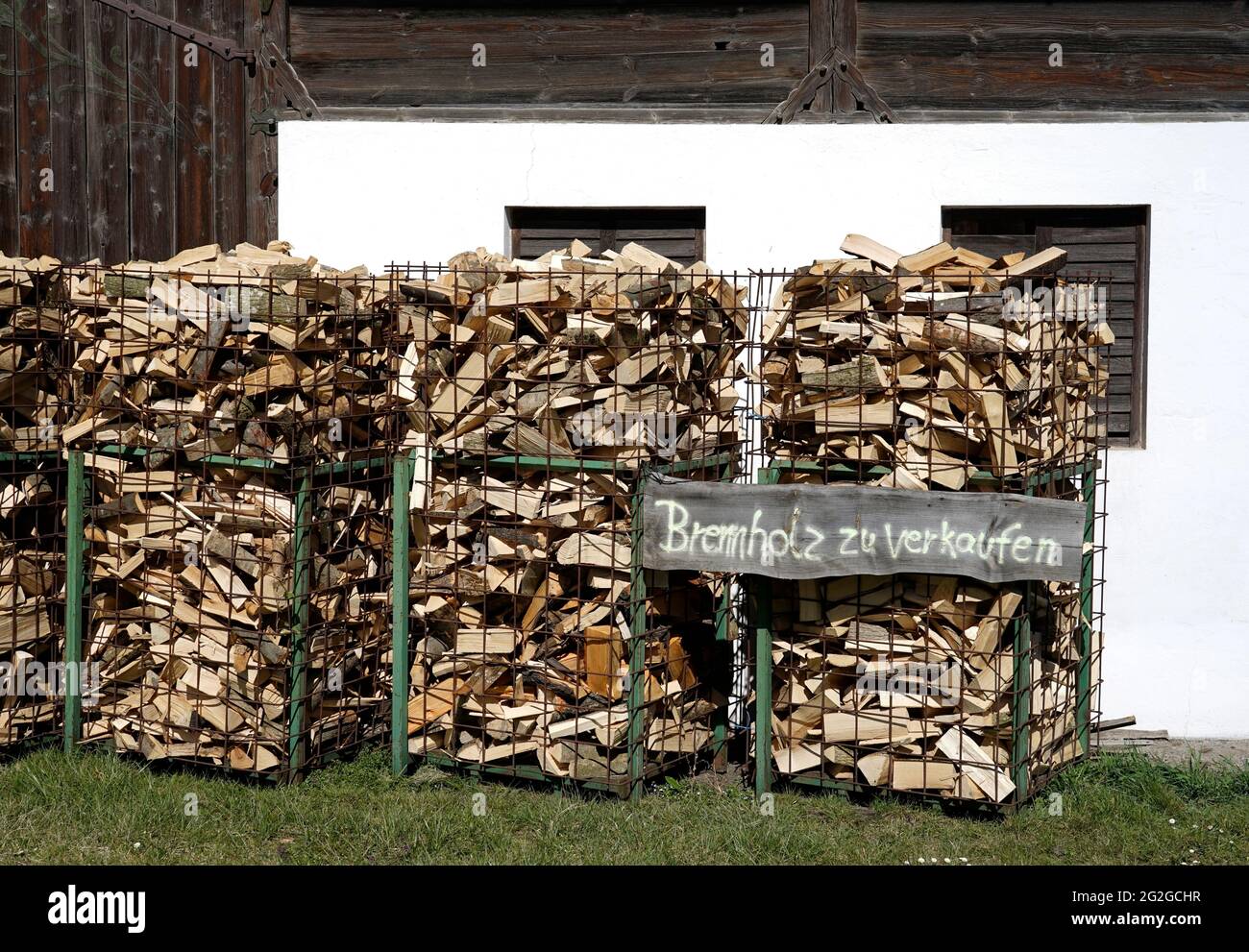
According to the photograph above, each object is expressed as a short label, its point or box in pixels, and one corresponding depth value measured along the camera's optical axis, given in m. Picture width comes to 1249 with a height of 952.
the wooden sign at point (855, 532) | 6.48
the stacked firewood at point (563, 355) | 6.85
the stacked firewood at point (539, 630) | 6.94
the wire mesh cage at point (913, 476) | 6.62
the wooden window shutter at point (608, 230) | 8.55
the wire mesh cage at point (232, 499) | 7.02
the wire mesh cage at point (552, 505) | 6.88
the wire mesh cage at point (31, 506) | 7.34
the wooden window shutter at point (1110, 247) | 8.40
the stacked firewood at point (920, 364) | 6.57
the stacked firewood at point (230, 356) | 6.99
